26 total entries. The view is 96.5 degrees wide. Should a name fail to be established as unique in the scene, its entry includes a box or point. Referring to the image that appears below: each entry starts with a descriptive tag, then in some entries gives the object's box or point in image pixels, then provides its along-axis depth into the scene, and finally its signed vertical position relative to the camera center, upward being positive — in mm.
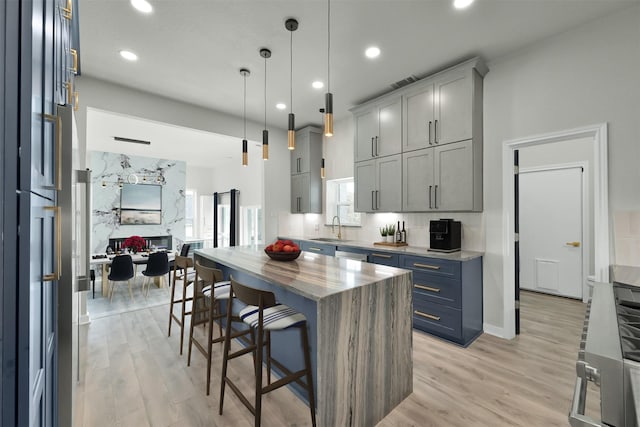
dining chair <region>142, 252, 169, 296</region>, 5000 -903
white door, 4520 -263
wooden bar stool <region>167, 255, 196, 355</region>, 2818 -578
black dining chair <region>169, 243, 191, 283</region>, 5914 -745
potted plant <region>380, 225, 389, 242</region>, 4271 -273
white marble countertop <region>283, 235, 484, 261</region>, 3027 -437
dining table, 4975 -826
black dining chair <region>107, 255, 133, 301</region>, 4703 -923
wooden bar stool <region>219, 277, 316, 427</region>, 1682 -706
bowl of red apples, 2570 -337
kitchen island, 1643 -768
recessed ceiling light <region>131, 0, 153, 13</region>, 2307 +1714
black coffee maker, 3314 -235
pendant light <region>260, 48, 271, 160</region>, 2961 +850
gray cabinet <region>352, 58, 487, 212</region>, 3193 +929
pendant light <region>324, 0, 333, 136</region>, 2062 +714
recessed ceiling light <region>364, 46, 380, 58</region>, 2977 +1737
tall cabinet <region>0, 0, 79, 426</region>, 620 +24
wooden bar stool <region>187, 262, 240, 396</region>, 2254 -704
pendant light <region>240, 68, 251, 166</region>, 3246 +1691
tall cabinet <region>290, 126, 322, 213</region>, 5387 +838
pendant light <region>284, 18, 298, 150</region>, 2480 +1691
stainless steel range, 793 -455
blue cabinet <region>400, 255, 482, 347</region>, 2955 -896
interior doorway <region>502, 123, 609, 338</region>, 2494 +72
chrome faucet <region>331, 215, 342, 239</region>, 5256 -158
